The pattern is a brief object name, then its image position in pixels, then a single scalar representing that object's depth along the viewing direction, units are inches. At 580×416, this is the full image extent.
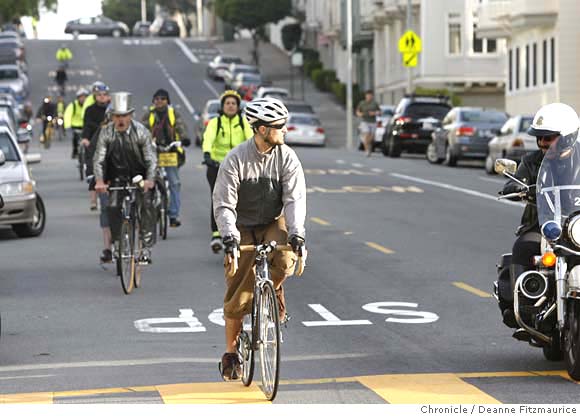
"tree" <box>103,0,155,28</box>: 6692.9
